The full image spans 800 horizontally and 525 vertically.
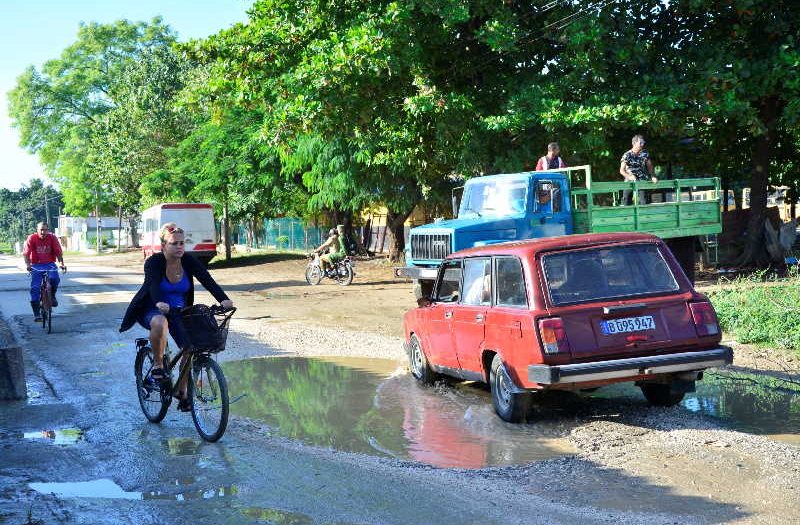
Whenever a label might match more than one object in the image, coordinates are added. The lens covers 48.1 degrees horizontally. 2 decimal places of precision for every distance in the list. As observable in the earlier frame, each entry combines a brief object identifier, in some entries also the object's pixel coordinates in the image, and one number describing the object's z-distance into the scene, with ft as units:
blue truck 55.21
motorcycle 86.99
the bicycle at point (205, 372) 23.98
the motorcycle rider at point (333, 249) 86.74
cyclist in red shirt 54.85
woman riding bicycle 24.91
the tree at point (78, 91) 256.52
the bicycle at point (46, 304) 52.29
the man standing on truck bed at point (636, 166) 59.62
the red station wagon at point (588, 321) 24.43
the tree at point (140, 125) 168.45
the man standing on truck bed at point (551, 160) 59.00
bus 122.62
